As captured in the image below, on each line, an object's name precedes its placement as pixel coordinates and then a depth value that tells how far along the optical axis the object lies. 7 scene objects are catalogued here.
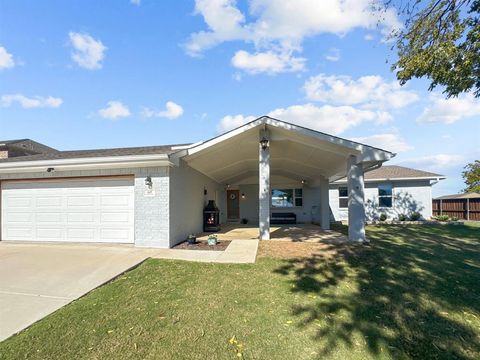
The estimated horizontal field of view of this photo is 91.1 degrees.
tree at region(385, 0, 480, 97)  6.26
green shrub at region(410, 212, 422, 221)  14.75
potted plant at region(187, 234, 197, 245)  8.15
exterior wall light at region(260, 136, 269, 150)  8.26
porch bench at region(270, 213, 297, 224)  15.38
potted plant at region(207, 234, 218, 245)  7.96
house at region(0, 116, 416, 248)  7.60
